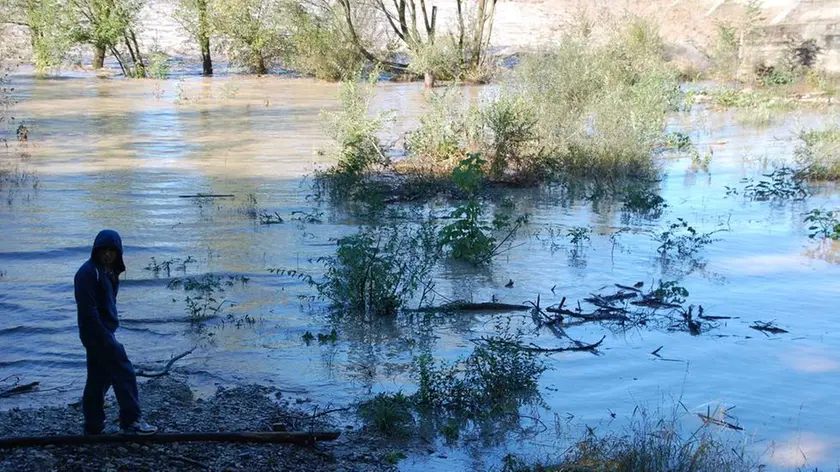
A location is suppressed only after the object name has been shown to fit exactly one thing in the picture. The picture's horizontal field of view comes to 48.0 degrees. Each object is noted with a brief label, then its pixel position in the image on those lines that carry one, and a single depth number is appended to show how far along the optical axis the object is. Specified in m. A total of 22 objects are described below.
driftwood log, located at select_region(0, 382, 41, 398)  6.42
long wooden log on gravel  5.05
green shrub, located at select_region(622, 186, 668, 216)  12.66
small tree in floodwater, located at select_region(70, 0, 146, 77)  30.89
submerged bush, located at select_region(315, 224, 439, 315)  8.41
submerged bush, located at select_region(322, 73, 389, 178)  13.93
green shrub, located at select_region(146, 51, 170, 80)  30.70
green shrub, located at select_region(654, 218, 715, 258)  10.62
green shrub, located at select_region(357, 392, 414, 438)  6.04
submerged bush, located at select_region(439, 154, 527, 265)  10.16
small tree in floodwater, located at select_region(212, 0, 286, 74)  32.72
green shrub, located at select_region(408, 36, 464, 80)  29.45
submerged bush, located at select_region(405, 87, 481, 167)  14.59
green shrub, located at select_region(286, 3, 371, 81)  31.72
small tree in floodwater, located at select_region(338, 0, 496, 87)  29.75
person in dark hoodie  5.25
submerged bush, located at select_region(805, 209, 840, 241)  11.47
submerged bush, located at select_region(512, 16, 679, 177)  14.93
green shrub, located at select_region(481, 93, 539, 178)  14.33
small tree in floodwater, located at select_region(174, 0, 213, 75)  33.06
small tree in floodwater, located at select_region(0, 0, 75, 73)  30.81
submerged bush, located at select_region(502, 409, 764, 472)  5.24
